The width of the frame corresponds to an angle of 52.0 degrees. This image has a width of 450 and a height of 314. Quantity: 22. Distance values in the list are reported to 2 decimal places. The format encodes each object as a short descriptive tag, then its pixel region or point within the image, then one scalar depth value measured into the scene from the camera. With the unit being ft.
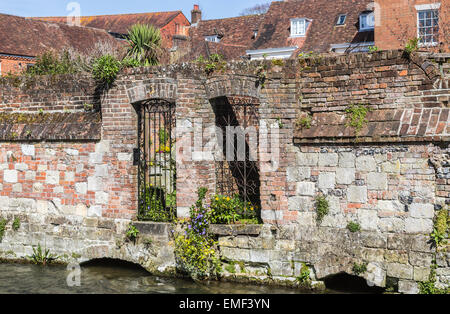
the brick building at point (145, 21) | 140.56
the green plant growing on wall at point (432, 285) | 21.33
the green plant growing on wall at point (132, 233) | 28.04
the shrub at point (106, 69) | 28.68
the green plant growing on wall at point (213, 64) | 26.71
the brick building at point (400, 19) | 70.55
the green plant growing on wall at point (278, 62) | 25.68
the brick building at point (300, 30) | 91.76
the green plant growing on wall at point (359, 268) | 23.13
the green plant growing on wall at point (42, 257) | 30.55
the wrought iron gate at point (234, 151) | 29.27
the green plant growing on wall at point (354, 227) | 23.36
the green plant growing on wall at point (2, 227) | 32.14
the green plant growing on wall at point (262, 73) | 25.75
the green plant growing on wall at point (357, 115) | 23.34
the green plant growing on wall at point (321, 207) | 24.21
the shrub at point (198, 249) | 26.03
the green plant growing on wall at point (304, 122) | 24.82
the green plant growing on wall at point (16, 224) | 31.71
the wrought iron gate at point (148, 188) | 28.81
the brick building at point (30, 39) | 97.58
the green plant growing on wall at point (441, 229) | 21.27
